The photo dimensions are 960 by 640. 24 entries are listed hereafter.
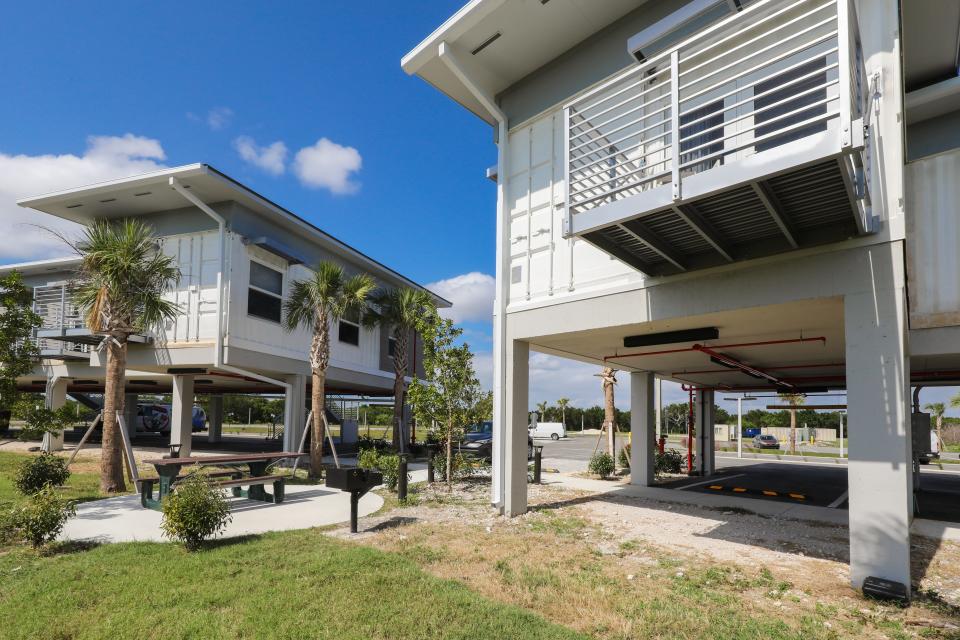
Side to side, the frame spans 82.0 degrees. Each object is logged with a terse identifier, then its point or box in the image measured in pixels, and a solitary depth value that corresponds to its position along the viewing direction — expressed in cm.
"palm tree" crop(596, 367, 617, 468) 1791
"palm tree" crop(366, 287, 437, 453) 2089
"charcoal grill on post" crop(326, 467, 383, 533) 794
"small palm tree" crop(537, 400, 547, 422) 6475
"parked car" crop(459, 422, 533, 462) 2131
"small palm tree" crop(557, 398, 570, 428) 6278
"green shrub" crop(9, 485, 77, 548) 681
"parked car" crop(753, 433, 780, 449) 3519
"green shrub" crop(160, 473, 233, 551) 682
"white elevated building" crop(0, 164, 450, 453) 1628
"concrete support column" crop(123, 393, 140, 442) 3044
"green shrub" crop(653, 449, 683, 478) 1638
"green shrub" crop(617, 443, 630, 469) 1717
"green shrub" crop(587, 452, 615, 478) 1558
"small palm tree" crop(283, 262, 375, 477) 1537
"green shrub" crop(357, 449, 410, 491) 1248
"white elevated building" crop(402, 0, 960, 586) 561
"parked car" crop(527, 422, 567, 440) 4667
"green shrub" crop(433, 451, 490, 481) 1327
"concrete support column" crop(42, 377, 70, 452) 2081
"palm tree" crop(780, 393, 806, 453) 3017
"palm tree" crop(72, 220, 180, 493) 1122
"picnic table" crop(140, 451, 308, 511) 965
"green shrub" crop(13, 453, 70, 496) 1023
